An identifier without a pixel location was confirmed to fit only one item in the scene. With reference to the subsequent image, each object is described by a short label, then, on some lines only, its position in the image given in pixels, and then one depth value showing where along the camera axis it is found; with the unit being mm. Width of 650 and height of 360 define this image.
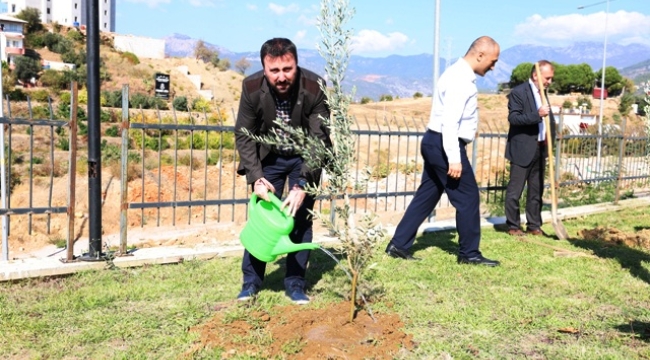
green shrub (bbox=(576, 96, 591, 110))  56256
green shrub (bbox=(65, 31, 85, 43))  64500
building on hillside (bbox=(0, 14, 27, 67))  50150
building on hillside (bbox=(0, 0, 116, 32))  80375
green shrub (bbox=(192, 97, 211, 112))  42900
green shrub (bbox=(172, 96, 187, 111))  43000
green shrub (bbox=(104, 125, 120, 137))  27703
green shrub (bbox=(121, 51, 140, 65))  61894
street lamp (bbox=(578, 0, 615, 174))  10326
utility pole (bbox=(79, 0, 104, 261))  4617
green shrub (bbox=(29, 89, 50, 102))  39406
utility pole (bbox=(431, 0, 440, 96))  7971
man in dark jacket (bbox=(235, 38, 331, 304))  3475
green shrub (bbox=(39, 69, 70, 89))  45688
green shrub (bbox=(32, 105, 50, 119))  29056
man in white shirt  4781
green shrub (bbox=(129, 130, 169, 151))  25544
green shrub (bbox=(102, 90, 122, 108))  37422
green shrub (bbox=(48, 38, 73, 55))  56812
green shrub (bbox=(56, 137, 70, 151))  23375
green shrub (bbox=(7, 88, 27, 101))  39094
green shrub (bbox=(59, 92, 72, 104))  39584
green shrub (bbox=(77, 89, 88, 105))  36719
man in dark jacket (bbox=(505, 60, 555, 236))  6402
